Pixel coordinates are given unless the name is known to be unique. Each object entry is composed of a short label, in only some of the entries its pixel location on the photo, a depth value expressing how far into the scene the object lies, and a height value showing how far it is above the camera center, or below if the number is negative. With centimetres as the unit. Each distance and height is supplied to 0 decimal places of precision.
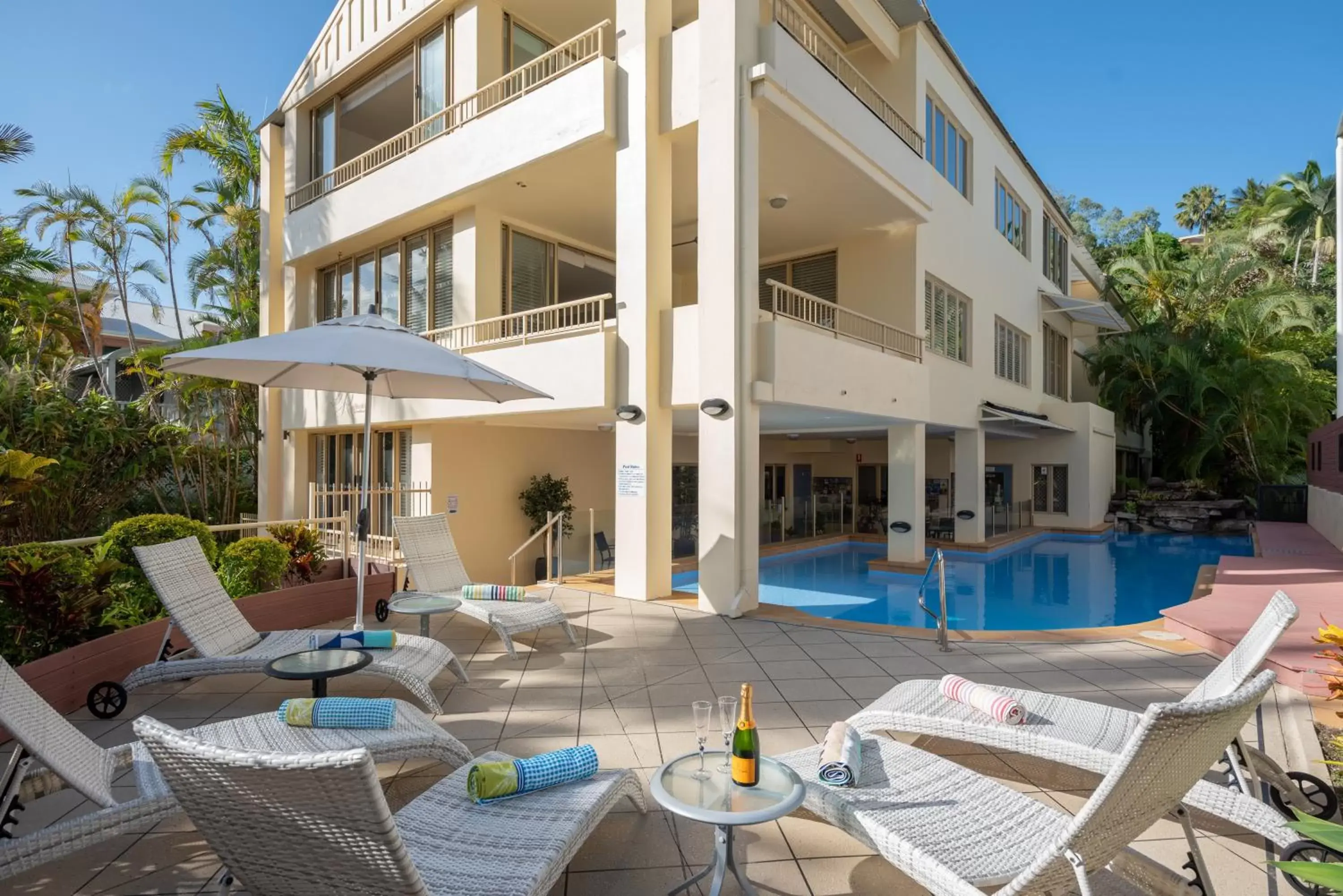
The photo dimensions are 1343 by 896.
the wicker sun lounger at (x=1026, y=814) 213 -137
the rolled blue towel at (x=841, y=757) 292 -128
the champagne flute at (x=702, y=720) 277 -103
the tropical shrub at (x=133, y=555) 569 -83
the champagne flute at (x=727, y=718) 279 -104
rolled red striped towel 352 -127
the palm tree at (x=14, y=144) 1191 +534
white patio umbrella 520 +75
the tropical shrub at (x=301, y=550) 810 -107
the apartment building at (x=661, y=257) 849 +360
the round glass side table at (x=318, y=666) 411 -125
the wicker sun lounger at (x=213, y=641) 469 -135
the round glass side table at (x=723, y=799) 246 -124
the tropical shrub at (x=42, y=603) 489 -103
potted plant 1284 -78
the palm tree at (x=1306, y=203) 2919 +1056
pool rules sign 875 -31
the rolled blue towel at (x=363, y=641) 492 -128
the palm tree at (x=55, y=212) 1647 +581
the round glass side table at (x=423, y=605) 623 -133
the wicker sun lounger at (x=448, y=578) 635 -124
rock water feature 2152 -179
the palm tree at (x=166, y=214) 1764 +622
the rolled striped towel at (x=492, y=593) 686 -132
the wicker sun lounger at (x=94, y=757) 259 -132
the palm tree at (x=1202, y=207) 4831 +1696
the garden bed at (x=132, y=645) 459 -142
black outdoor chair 1327 -178
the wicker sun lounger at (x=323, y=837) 182 -105
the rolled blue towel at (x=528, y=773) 280 -130
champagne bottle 265 -111
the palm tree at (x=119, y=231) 1703 +557
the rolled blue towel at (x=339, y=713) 342 -124
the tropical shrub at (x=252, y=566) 696 -108
